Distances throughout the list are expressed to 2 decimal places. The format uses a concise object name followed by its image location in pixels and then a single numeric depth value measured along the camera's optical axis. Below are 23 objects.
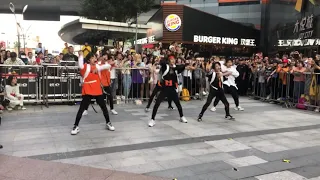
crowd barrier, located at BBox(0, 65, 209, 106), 10.81
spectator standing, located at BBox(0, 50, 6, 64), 11.10
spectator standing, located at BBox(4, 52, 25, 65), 10.72
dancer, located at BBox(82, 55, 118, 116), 9.23
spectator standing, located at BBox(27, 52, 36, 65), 13.17
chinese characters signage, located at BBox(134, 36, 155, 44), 27.37
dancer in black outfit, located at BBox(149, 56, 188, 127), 8.08
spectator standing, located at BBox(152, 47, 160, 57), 15.55
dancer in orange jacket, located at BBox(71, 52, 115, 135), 6.96
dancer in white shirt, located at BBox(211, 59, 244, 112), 9.64
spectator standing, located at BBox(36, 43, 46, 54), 16.93
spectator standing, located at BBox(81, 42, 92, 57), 11.94
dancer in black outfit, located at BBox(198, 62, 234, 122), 8.86
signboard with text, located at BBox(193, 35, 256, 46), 25.31
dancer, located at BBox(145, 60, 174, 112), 10.01
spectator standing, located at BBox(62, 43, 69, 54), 13.91
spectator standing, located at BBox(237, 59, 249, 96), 15.57
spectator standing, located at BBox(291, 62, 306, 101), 11.38
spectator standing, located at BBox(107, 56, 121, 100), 11.16
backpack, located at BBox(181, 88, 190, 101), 12.77
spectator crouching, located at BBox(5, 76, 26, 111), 9.91
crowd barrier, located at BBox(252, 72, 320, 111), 10.85
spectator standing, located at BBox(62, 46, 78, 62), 12.31
